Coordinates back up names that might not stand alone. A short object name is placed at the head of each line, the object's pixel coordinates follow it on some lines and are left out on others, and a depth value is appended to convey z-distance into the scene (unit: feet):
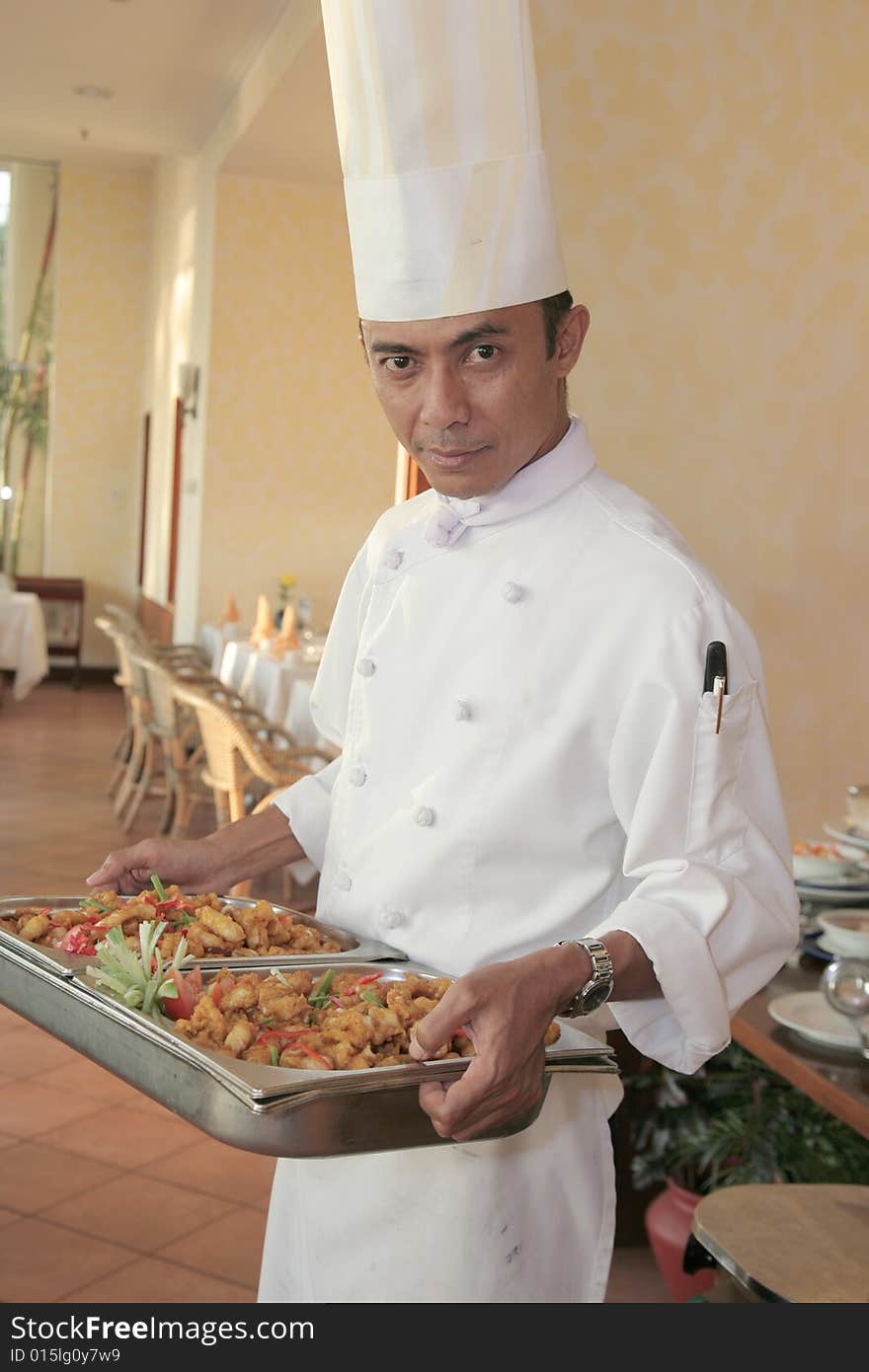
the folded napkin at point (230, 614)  26.40
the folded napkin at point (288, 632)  22.35
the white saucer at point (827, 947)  7.28
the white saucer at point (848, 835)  8.78
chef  3.87
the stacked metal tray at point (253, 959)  4.10
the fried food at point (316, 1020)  3.53
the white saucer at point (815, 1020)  6.38
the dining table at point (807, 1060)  5.82
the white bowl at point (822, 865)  8.31
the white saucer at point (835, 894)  8.16
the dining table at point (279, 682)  19.39
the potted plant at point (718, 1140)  8.18
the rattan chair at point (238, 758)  16.89
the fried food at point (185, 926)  4.32
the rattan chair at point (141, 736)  21.84
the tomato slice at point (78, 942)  4.25
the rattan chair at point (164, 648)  25.12
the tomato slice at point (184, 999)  3.80
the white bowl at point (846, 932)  7.09
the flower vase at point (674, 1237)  8.54
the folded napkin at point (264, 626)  23.26
